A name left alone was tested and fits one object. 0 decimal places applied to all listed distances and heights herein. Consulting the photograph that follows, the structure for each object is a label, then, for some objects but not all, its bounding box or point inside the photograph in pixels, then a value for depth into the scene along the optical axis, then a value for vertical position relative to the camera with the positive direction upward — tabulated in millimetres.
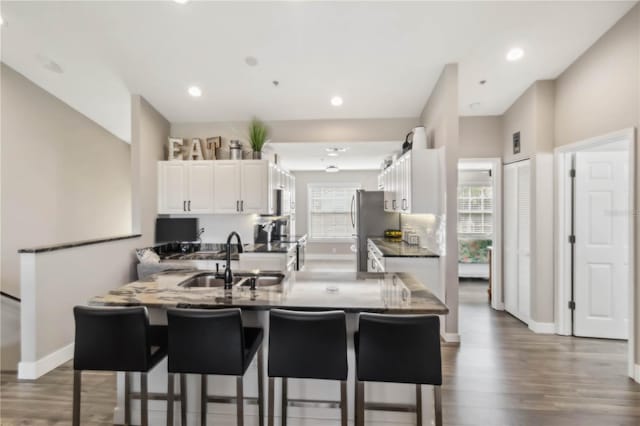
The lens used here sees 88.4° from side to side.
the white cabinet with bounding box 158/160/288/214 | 4801 +382
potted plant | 4875 +1094
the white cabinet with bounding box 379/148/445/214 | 3764 +365
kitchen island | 1923 -541
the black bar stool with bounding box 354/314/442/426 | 1683 -704
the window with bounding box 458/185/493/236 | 6594 +92
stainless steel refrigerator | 5938 -97
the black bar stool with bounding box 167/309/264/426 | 1757 -697
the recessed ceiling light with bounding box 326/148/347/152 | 5578 +1083
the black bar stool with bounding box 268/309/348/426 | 1721 -701
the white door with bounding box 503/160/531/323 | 4113 -362
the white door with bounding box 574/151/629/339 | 3600 -315
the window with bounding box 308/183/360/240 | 8961 +19
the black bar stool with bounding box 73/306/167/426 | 1795 -695
